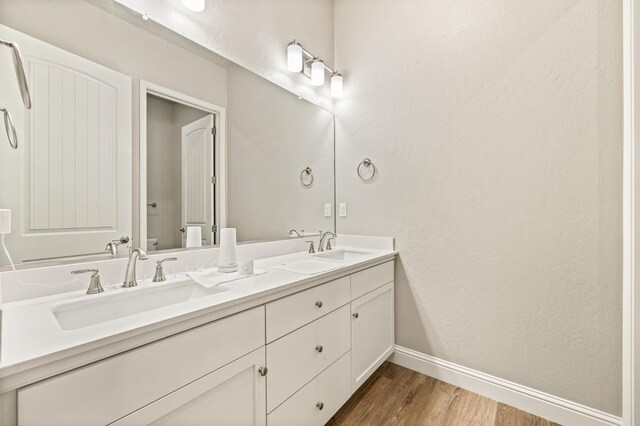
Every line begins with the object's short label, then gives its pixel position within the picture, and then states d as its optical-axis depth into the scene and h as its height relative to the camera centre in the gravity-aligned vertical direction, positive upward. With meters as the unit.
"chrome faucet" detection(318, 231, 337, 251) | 2.03 -0.21
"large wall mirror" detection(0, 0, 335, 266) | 0.93 +0.30
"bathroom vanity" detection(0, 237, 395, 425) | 0.57 -0.39
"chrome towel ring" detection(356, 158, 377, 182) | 2.09 +0.33
